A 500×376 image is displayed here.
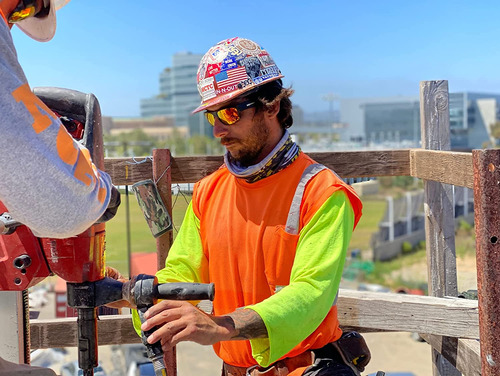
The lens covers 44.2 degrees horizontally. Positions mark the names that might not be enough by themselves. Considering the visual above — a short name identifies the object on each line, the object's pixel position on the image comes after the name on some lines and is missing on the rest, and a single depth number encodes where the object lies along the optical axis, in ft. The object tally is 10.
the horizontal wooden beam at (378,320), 10.01
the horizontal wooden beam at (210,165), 10.42
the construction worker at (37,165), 4.09
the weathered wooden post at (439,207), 11.23
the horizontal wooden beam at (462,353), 9.52
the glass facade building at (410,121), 214.69
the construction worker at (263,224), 7.28
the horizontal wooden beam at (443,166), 8.72
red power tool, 5.74
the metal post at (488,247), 6.28
